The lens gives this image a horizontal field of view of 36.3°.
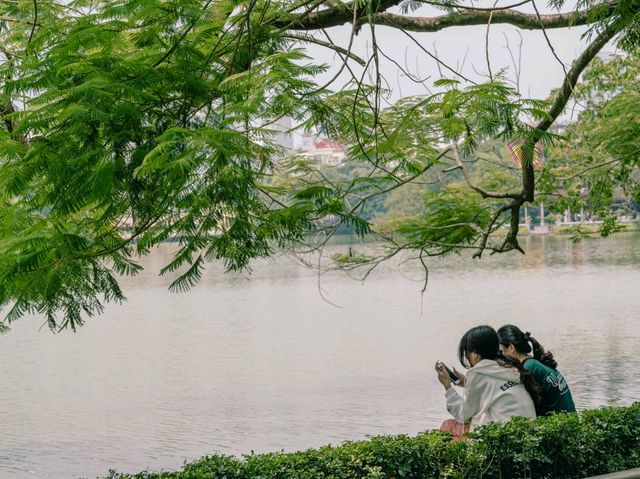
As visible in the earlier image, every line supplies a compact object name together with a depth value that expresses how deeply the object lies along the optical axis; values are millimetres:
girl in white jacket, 5500
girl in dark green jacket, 5840
